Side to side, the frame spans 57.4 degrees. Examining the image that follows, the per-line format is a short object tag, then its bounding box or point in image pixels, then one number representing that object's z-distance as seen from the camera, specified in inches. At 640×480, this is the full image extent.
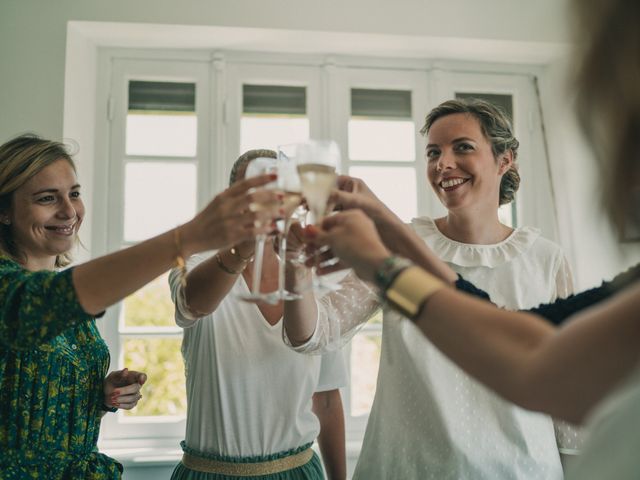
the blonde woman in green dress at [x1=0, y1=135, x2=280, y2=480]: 38.3
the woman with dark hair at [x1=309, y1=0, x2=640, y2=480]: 22.9
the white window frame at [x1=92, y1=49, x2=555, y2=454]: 101.4
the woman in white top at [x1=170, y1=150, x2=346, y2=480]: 62.7
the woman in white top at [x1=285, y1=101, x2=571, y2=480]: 53.1
